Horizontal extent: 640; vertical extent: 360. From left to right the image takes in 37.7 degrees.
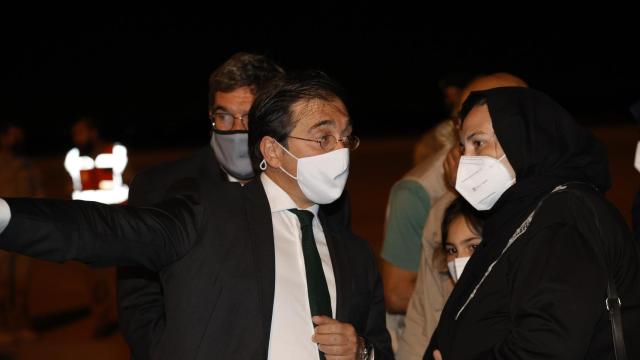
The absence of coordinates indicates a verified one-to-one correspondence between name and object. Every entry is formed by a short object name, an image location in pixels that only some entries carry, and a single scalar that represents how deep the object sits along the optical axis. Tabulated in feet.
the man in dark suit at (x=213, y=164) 10.77
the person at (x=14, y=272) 25.93
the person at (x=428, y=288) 12.93
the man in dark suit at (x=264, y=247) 8.15
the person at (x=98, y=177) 24.99
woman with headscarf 7.87
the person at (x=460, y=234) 12.34
